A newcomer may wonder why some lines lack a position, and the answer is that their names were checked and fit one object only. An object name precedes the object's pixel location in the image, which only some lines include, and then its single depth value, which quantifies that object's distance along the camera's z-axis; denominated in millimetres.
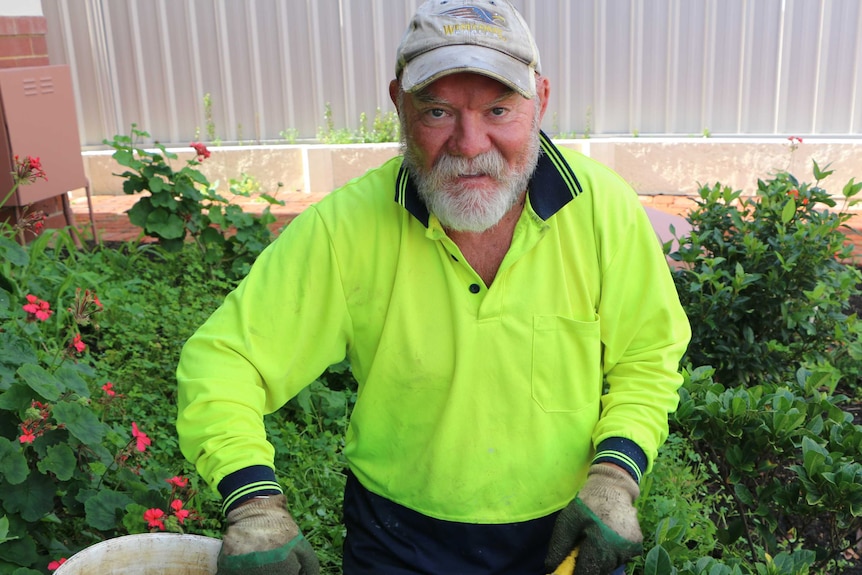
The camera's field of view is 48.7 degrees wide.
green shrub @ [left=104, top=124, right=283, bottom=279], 5035
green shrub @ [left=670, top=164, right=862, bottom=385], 3900
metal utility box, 5527
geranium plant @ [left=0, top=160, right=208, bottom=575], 2451
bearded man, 2121
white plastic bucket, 2014
